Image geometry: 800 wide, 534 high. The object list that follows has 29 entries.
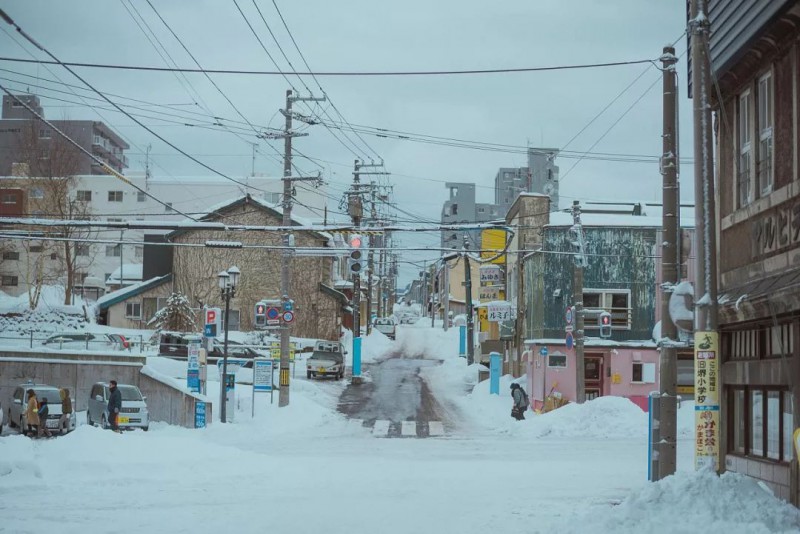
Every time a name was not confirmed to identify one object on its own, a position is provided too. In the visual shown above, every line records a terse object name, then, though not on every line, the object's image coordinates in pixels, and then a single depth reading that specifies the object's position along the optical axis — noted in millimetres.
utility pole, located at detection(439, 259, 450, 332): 96038
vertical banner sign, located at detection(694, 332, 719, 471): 12375
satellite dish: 12898
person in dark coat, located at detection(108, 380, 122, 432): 28766
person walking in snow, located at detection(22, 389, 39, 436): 31516
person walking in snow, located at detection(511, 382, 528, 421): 35281
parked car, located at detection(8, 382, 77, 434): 32719
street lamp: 31453
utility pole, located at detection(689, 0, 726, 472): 12422
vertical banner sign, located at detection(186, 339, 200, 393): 32844
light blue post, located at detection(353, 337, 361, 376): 50250
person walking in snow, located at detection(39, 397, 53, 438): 31875
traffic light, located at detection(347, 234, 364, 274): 34800
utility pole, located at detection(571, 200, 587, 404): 33281
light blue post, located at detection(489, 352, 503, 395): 42938
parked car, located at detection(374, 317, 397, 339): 93250
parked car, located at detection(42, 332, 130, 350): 42031
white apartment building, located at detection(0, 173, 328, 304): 87188
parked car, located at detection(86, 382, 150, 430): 31859
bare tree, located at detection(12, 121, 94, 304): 60062
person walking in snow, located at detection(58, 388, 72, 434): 32812
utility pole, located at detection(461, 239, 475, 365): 55231
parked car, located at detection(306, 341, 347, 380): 51688
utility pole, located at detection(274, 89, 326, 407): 34094
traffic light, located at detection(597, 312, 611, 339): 37750
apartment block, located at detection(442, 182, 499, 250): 133125
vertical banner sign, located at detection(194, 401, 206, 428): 31203
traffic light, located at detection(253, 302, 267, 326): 46219
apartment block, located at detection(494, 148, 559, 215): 104188
